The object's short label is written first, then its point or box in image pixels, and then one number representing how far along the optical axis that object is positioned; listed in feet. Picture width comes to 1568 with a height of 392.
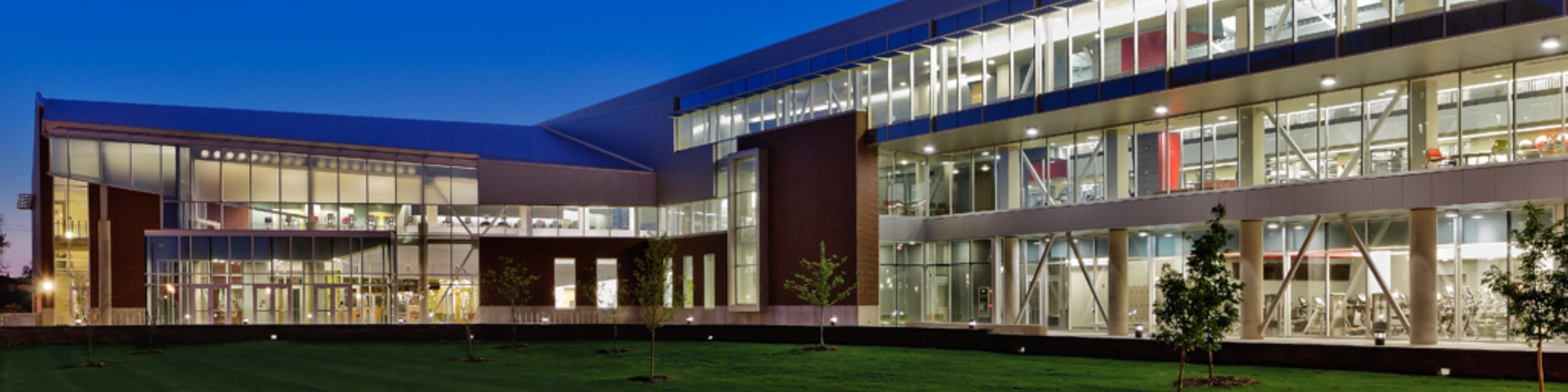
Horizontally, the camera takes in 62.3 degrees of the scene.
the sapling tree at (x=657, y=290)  102.99
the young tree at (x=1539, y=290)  63.67
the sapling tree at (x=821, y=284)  141.69
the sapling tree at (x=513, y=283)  174.78
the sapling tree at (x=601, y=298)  196.75
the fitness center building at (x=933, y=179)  103.96
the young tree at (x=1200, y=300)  73.15
